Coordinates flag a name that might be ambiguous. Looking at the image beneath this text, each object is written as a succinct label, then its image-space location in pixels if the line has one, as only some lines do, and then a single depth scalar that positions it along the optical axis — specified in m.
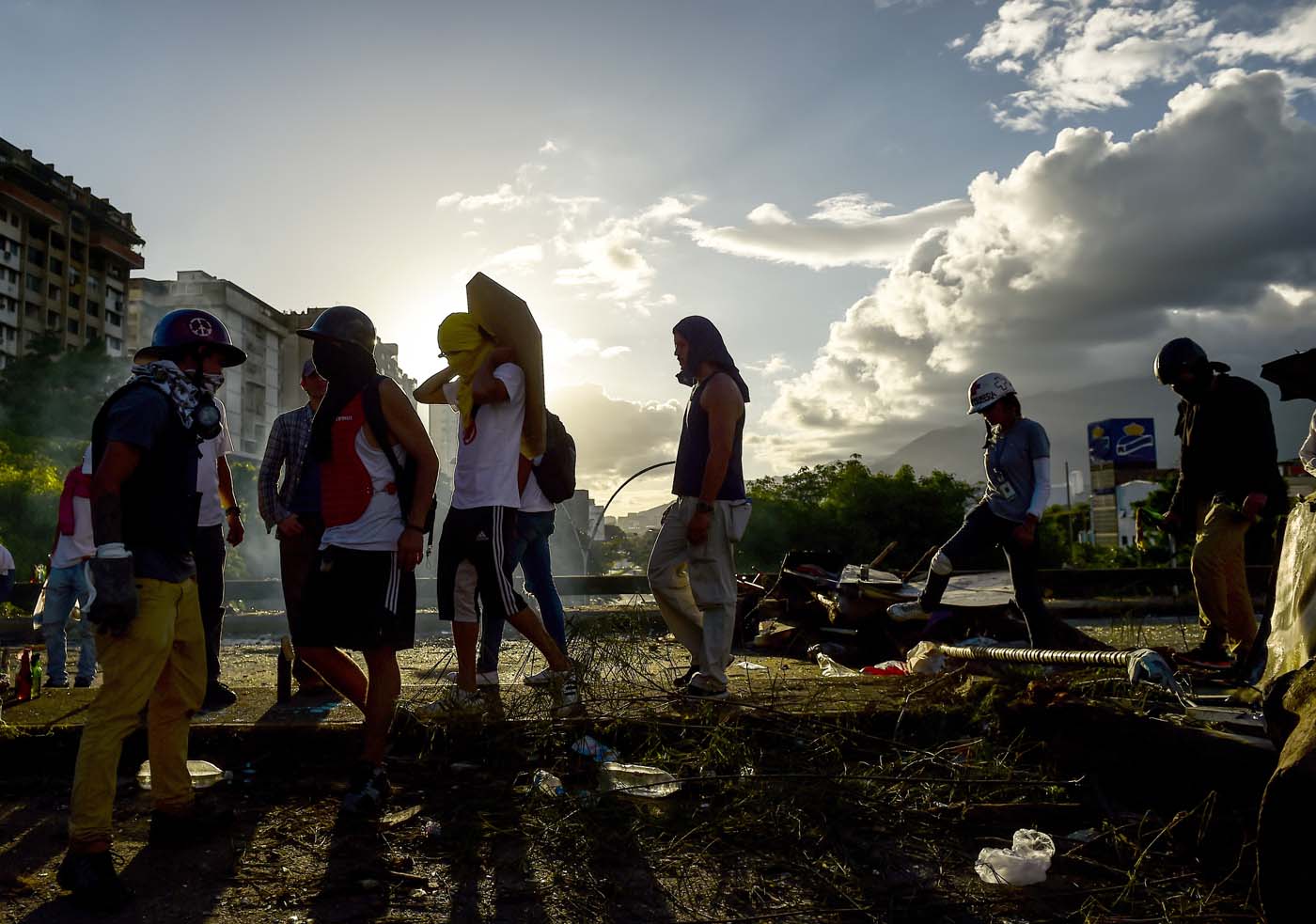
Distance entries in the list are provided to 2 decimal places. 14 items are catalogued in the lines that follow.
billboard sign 149.88
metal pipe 4.53
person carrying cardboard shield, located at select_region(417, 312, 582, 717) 4.52
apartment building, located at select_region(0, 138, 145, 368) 70.85
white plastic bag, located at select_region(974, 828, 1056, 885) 2.95
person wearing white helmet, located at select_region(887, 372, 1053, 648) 6.01
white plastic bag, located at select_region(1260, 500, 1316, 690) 3.19
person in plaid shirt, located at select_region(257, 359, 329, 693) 5.32
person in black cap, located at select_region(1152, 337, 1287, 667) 5.80
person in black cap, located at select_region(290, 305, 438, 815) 3.80
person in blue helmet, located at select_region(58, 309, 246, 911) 2.99
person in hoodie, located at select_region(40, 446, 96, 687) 6.59
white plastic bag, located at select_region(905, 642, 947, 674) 6.22
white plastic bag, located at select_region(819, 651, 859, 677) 6.65
